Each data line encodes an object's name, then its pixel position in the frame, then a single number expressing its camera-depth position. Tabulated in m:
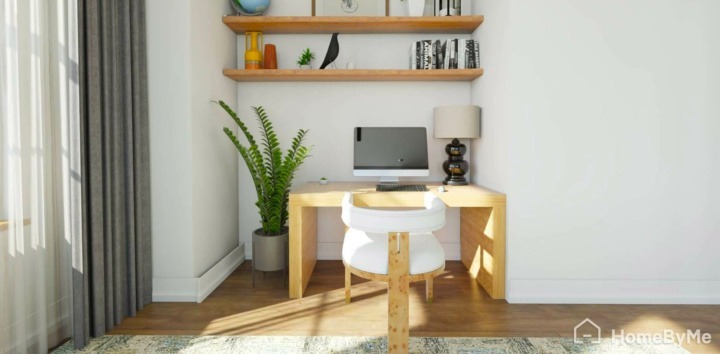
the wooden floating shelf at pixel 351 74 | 3.10
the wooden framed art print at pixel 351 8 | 3.35
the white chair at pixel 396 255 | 1.70
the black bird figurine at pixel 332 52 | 3.21
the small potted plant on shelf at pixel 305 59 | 3.30
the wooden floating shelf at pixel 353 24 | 3.08
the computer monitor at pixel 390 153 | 3.19
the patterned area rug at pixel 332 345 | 1.99
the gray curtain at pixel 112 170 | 1.97
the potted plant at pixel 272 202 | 2.89
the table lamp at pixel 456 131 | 3.08
